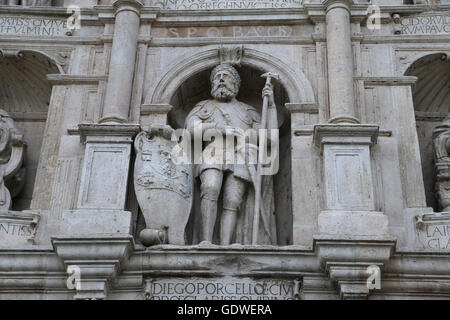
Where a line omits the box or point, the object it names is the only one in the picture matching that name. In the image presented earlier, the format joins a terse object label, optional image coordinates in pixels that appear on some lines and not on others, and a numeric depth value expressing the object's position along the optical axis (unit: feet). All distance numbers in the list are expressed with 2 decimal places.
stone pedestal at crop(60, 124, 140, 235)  29.63
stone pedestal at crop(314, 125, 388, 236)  29.14
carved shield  30.48
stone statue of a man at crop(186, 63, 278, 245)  31.53
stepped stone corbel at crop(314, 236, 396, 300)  27.91
